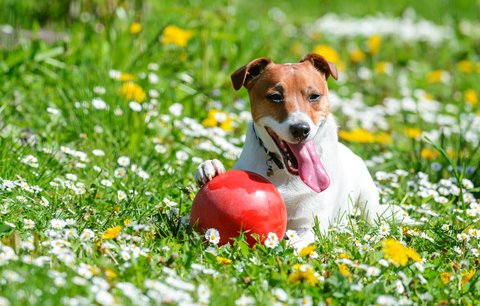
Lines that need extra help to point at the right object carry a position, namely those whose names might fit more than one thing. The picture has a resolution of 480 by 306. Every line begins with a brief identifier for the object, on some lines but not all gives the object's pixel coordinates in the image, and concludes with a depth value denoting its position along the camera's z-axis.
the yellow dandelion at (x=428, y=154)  10.18
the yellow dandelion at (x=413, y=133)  11.07
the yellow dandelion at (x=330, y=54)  13.36
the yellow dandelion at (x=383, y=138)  10.86
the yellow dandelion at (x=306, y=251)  6.32
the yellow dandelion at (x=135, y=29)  11.60
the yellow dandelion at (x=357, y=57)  14.27
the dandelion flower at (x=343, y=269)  6.03
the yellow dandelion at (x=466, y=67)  14.26
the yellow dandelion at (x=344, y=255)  6.50
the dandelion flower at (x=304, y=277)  5.89
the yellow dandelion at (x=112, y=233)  6.26
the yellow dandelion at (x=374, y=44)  14.60
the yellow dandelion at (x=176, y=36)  11.25
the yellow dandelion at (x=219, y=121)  10.11
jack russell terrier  6.85
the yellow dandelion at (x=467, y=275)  6.30
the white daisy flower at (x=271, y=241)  6.48
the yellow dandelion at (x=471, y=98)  12.77
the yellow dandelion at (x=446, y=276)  6.30
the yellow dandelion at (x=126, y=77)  10.44
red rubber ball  6.56
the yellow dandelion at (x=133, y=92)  10.01
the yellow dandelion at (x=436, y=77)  13.81
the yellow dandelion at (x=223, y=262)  6.21
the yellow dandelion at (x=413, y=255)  6.12
